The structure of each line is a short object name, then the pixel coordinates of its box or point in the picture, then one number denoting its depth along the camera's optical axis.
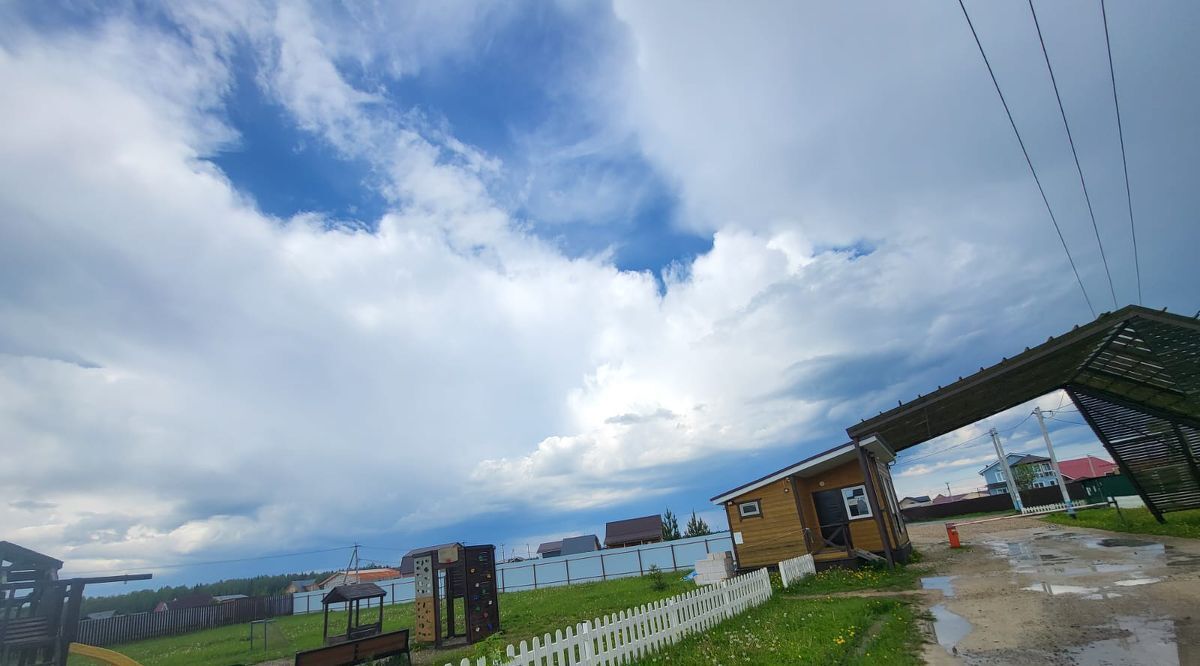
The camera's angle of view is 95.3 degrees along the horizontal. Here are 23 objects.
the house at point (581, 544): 60.66
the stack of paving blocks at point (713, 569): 18.56
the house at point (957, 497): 81.47
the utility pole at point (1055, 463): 39.50
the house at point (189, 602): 46.74
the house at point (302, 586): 65.44
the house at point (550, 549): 63.12
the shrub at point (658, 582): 21.89
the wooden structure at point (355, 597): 15.98
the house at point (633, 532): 56.28
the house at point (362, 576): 60.59
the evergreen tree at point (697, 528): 54.66
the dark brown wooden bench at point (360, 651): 9.79
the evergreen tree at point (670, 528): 60.18
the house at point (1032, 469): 67.41
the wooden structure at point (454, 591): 15.80
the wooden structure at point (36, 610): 10.76
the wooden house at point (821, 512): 19.86
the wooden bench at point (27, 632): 10.62
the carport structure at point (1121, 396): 15.43
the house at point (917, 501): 95.35
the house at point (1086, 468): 65.88
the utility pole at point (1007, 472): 44.88
